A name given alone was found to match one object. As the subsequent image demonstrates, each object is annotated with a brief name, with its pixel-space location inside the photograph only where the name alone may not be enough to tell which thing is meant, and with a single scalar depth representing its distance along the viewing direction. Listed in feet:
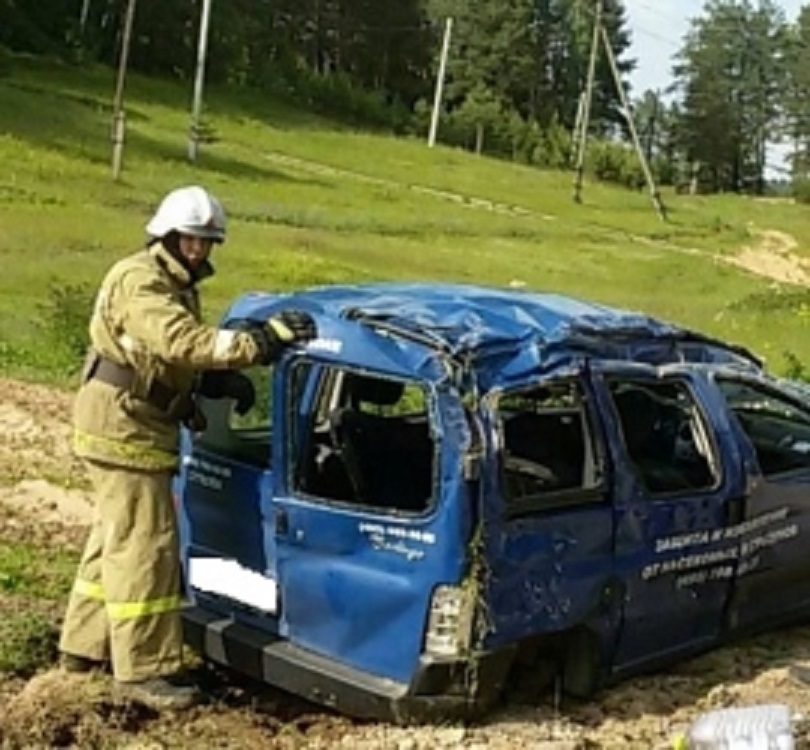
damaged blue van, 18.54
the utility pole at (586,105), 183.85
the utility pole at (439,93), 231.01
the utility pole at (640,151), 178.54
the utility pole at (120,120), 118.11
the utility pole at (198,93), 143.95
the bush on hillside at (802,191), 256.95
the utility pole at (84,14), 228.39
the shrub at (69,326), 45.75
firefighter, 19.54
